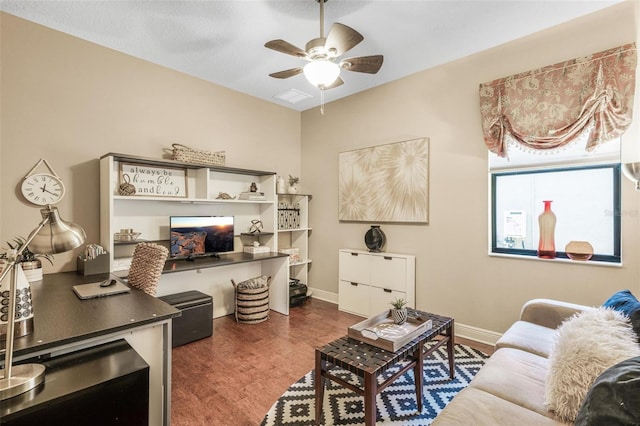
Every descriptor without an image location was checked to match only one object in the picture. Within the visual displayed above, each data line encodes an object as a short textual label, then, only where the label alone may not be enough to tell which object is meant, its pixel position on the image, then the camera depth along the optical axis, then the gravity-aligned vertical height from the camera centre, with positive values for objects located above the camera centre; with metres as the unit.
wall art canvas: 3.44 +0.37
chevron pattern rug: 1.88 -1.26
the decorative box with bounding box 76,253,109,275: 2.53 -0.43
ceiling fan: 2.12 +1.20
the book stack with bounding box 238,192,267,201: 3.78 +0.22
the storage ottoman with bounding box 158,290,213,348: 2.87 -1.00
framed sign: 2.98 +0.35
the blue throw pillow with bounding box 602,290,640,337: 1.41 -0.48
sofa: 1.22 -0.82
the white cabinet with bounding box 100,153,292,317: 2.82 +0.03
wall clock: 2.52 +0.23
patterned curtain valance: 2.28 +0.92
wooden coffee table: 1.58 -0.83
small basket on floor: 3.47 -1.01
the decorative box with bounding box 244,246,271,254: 3.80 -0.45
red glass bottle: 2.70 -0.18
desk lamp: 1.07 -0.15
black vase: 3.70 -0.31
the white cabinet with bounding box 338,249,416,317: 3.45 -0.80
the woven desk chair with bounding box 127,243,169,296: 1.98 -0.35
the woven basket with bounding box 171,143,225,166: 3.16 +0.63
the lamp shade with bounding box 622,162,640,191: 2.07 +0.28
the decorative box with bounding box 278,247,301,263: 4.23 -0.56
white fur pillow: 1.21 -0.60
